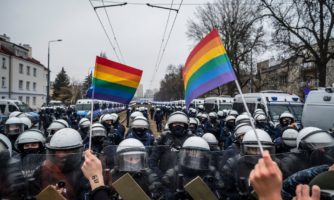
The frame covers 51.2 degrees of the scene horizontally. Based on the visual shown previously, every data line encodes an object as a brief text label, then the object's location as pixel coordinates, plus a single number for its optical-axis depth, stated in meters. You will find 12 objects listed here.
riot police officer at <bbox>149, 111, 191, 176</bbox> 6.11
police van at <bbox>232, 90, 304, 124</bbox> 11.81
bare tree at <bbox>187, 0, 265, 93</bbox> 31.04
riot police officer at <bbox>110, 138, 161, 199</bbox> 3.24
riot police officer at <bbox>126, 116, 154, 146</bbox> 6.47
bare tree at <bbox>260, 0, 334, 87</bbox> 20.14
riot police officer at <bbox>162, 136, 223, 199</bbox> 3.26
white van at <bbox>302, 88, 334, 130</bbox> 9.82
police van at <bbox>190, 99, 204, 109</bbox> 24.58
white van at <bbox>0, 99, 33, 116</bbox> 21.61
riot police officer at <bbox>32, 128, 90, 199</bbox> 3.04
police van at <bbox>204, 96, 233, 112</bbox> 19.40
